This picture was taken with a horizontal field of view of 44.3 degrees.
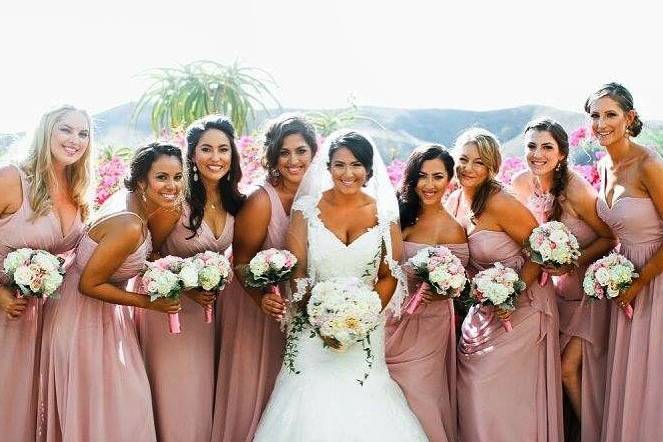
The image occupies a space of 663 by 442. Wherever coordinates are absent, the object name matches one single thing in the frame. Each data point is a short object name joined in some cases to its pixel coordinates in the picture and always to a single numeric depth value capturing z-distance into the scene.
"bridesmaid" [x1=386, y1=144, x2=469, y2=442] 6.31
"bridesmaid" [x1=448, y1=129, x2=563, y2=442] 6.36
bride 5.58
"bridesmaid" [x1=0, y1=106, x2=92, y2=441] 5.73
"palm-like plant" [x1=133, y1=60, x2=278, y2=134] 13.49
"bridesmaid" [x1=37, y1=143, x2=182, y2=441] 5.65
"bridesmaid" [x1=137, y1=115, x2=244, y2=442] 6.14
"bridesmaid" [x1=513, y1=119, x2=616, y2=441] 6.50
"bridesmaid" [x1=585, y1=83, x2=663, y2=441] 6.10
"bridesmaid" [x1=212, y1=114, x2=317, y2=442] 6.36
